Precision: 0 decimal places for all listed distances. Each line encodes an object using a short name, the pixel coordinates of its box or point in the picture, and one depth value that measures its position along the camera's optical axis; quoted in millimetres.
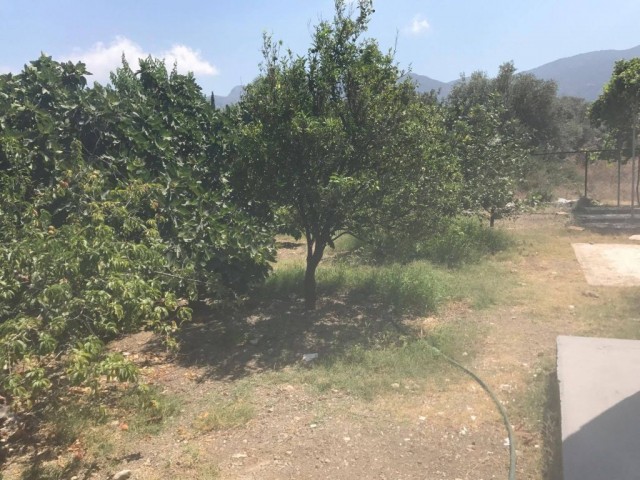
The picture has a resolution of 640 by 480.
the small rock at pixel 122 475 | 3201
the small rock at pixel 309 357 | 4945
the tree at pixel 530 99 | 22781
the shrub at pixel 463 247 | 8432
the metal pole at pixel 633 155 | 11126
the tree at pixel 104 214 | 2957
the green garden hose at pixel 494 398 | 3162
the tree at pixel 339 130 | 5230
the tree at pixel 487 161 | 9438
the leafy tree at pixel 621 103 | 11036
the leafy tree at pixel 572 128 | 23641
